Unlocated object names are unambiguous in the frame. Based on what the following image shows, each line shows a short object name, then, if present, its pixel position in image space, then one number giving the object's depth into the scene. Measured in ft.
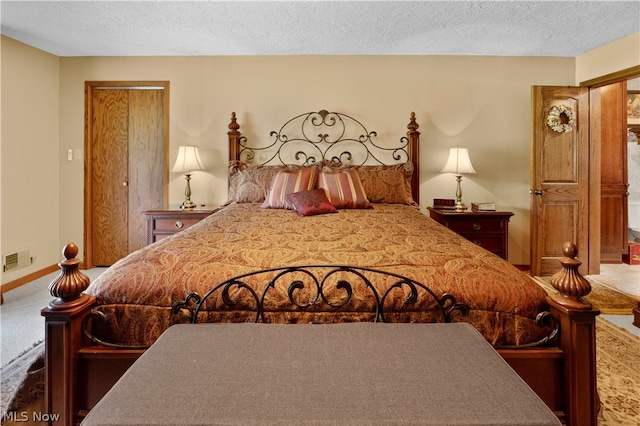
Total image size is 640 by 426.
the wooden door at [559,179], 12.09
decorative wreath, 12.09
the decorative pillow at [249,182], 10.48
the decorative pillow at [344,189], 9.43
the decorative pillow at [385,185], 10.47
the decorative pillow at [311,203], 8.36
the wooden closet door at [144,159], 12.79
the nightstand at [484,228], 10.91
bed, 3.58
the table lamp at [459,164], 11.37
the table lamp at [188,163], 11.51
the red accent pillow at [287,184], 9.33
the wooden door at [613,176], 14.48
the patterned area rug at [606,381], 4.06
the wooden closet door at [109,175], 12.84
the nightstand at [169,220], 10.89
